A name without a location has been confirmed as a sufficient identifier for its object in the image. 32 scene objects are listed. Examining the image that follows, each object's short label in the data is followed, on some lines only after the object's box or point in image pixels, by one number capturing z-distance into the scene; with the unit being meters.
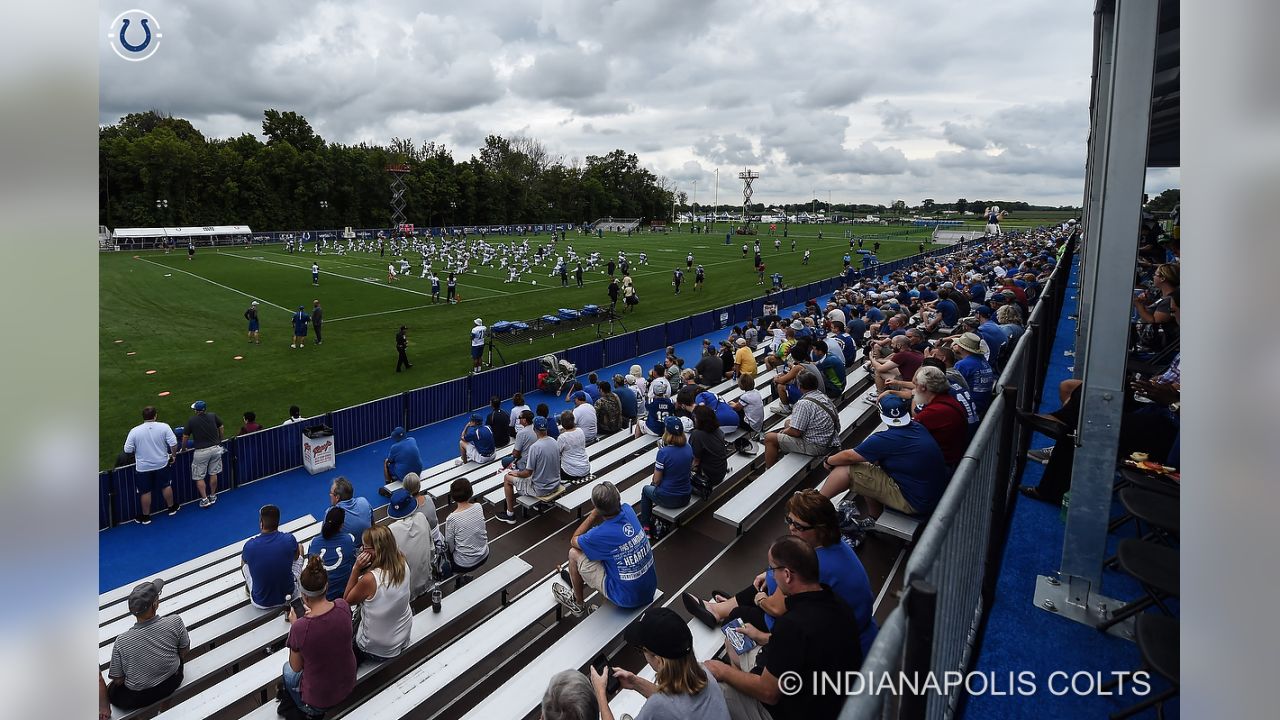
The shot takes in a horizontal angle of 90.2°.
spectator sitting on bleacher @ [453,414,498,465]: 12.91
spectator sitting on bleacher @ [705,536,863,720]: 3.47
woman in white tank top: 5.88
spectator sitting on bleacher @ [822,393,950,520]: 5.86
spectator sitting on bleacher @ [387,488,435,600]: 6.84
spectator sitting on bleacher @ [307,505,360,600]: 6.85
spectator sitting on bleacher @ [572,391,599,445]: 12.31
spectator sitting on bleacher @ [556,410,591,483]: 10.08
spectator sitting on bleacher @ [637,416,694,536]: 7.90
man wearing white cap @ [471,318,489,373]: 19.80
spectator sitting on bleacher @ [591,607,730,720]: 3.52
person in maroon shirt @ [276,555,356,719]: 5.15
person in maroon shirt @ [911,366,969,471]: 6.23
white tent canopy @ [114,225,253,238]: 65.50
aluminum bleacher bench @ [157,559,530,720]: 5.61
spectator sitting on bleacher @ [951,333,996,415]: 8.40
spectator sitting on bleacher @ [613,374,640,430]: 13.91
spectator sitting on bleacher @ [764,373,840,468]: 8.72
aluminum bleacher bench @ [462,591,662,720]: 5.00
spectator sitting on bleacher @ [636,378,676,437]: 11.30
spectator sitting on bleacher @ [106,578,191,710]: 5.77
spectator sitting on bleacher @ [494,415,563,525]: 9.33
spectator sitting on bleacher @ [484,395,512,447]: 13.19
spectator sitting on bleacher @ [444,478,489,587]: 7.59
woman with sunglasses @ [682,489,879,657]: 4.25
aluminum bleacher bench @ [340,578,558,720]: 5.33
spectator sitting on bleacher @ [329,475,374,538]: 7.42
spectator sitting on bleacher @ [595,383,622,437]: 13.65
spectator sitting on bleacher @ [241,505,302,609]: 7.36
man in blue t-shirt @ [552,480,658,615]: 5.99
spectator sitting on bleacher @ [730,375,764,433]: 10.66
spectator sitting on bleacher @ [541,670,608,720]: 3.66
